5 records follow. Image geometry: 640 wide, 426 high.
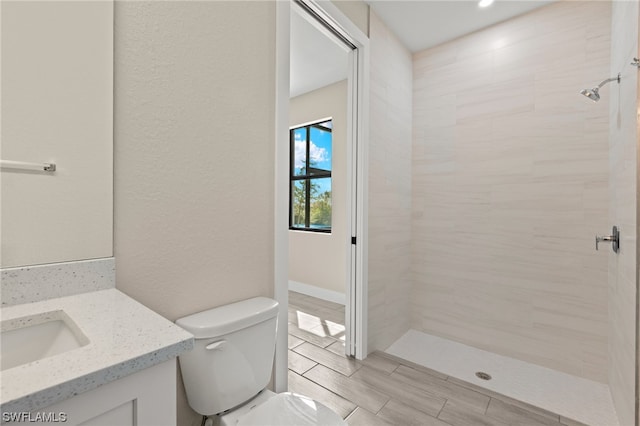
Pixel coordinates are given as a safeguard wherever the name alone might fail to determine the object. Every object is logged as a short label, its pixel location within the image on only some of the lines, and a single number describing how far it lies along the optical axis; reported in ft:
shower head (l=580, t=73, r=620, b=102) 5.47
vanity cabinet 1.64
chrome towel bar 2.60
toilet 3.44
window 12.64
